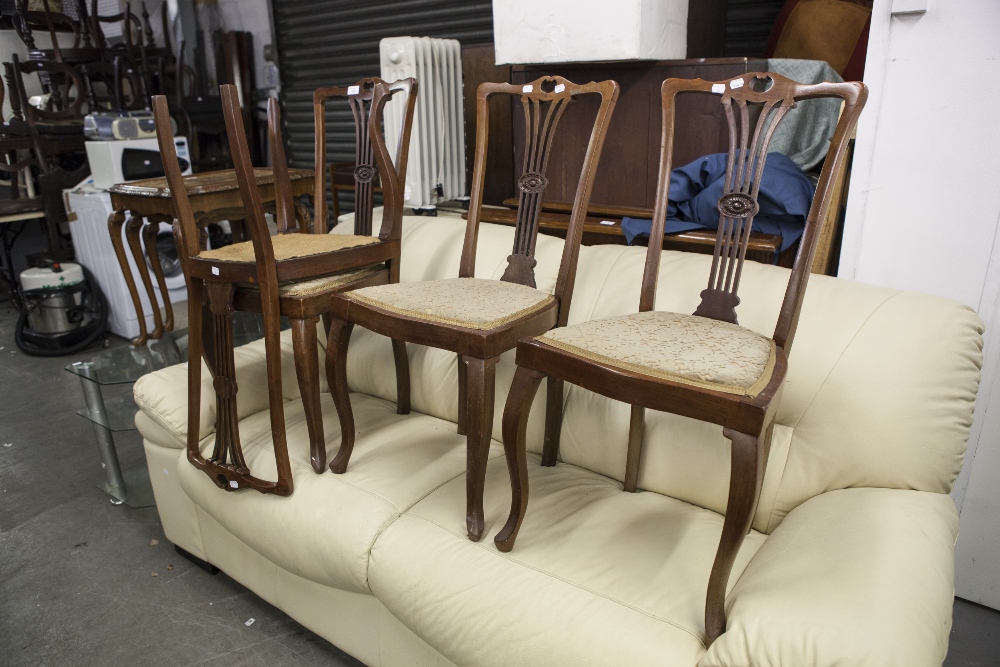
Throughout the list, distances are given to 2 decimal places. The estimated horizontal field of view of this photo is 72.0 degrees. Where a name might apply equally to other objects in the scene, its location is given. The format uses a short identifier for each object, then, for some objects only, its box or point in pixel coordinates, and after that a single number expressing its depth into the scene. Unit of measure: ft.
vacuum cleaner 11.54
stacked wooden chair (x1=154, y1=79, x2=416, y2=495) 5.00
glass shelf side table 7.13
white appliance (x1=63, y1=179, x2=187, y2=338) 11.71
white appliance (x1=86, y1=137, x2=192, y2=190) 11.34
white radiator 9.74
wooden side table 9.31
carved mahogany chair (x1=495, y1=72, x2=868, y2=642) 3.43
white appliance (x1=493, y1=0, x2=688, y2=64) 6.77
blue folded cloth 6.04
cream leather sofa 3.39
